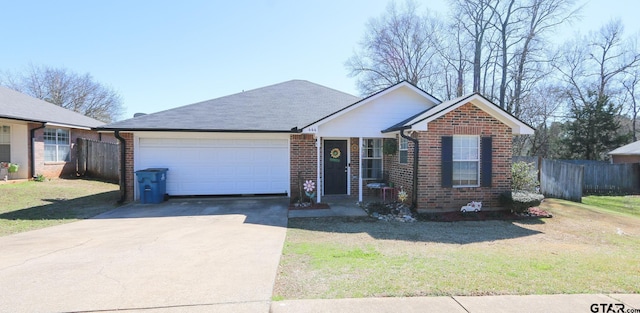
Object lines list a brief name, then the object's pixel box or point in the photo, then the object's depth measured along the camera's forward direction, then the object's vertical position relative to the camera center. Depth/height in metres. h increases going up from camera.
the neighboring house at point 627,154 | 20.34 -0.15
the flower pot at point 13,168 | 13.37 -0.68
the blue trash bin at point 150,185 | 9.91 -1.05
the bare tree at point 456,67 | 25.78 +7.51
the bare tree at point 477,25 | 23.34 +9.64
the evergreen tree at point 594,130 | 23.72 +1.63
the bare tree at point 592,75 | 27.80 +6.84
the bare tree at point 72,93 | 34.28 +6.57
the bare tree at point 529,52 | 21.86 +7.19
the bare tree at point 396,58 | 28.58 +8.59
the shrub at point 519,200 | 8.42 -1.31
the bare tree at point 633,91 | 28.60 +5.73
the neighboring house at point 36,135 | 13.85 +0.77
